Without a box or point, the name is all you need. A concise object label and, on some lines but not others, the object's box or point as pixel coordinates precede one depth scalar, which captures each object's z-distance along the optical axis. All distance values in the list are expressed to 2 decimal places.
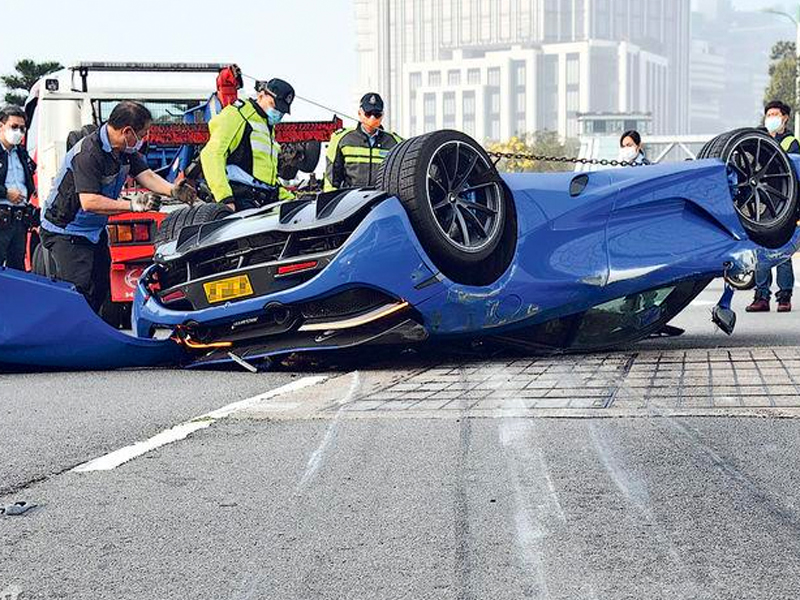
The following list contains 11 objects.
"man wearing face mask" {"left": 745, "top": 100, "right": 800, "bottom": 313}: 11.82
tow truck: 12.59
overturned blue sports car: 7.54
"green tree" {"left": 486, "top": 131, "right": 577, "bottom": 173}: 94.31
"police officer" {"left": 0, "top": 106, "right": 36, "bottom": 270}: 11.05
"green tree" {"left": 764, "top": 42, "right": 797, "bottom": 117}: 76.06
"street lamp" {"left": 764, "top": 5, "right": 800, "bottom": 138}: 52.94
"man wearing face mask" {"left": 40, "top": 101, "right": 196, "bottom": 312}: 8.51
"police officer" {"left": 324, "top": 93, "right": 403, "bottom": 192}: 9.61
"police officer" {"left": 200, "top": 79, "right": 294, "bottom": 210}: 9.03
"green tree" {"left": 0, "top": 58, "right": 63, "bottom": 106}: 30.92
